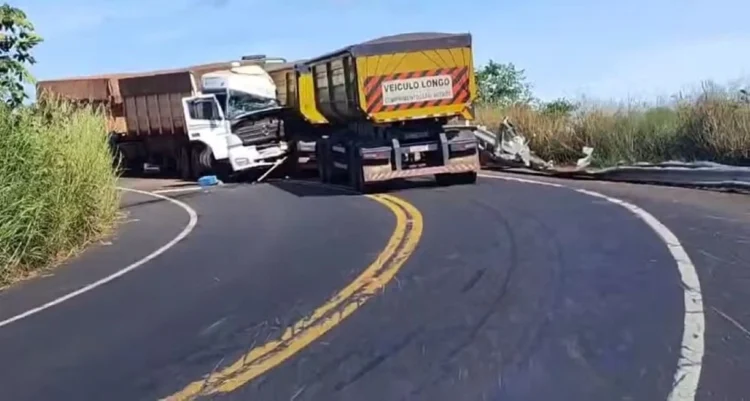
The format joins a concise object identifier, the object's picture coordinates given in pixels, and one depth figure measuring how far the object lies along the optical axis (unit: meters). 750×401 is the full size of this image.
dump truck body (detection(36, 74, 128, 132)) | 35.12
